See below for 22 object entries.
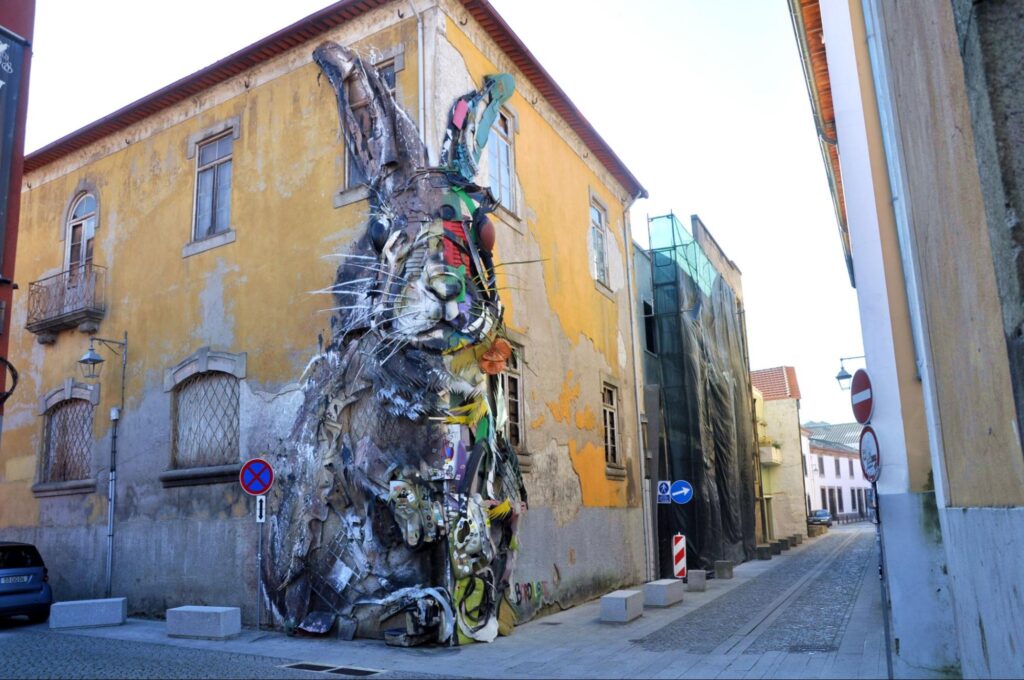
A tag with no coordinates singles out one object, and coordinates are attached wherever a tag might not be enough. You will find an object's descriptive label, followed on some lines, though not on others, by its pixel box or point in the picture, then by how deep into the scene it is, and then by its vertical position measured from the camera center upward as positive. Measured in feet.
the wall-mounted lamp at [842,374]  87.51 +11.64
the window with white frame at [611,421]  59.77 +5.40
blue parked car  43.16 -3.32
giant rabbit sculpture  37.11 +3.34
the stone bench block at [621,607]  41.83 -5.31
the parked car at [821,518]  158.46 -5.38
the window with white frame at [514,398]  45.73 +5.55
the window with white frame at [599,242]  61.31 +18.64
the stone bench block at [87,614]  41.88 -4.74
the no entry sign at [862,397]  32.19 +3.44
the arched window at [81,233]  56.08 +18.59
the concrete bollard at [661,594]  47.88 -5.44
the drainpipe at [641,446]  63.09 +3.77
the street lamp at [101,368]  48.83 +8.62
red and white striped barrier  55.83 -3.88
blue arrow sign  56.85 +0.15
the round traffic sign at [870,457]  28.50 +1.08
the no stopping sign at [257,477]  37.27 +1.45
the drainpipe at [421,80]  40.70 +20.21
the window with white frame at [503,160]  47.34 +19.01
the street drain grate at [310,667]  31.55 -5.79
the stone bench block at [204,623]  37.63 -4.87
